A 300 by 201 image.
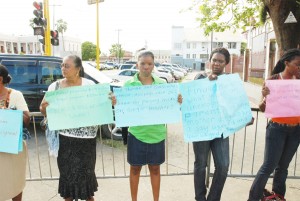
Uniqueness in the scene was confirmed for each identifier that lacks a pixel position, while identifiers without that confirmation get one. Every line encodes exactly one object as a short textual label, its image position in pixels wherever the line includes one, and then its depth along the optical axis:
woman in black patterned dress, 2.80
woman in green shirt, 2.87
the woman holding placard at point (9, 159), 2.67
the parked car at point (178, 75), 29.33
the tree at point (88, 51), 87.94
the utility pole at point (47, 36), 10.51
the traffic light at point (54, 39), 11.71
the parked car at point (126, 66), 27.42
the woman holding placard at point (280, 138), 2.90
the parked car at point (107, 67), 48.54
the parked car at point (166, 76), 22.23
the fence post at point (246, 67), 23.91
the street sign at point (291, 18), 5.68
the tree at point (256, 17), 6.16
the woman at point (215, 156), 2.86
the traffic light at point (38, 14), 10.30
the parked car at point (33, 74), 6.79
